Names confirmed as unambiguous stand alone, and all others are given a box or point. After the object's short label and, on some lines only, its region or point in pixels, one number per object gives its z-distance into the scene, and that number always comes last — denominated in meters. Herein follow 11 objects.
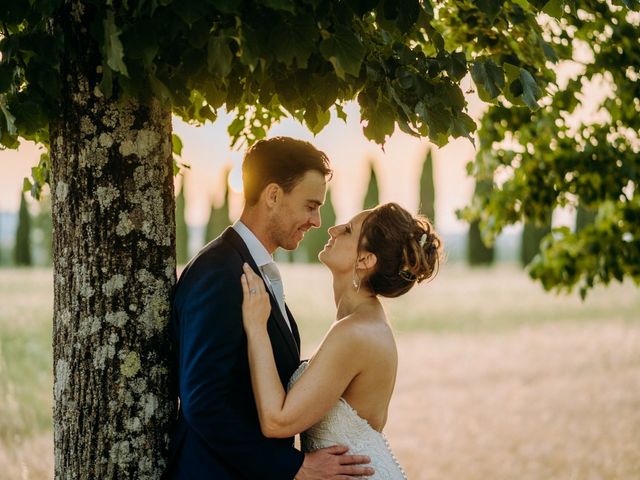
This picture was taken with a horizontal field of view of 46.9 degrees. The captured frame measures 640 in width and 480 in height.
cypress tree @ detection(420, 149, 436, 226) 54.03
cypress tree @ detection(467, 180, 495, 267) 51.16
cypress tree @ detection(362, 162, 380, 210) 57.47
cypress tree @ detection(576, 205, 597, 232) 40.69
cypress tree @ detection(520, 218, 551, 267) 47.72
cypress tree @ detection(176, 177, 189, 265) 55.53
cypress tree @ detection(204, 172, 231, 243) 56.62
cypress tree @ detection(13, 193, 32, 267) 52.59
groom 2.99
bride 3.17
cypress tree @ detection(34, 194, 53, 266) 60.75
